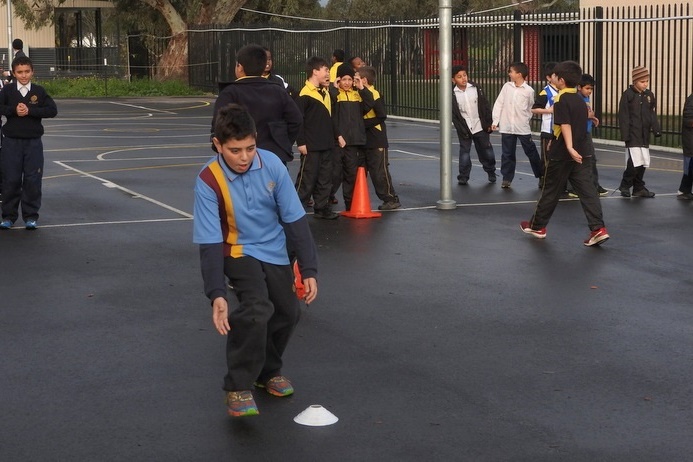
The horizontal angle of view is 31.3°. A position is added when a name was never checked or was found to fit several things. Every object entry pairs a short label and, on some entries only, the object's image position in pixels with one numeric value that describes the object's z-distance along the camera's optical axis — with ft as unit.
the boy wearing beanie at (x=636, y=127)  48.75
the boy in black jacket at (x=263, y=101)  29.73
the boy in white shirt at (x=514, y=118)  53.42
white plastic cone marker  19.77
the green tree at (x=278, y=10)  160.76
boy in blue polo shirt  19.54
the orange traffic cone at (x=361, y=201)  43.91
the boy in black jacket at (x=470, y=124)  54.70
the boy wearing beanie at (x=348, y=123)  44.39
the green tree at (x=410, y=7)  214.28
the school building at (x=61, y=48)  183.93
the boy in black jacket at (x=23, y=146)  41.11
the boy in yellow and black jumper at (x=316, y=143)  42.14
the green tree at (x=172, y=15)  156.04
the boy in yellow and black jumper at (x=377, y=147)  45.62
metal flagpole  46.19
